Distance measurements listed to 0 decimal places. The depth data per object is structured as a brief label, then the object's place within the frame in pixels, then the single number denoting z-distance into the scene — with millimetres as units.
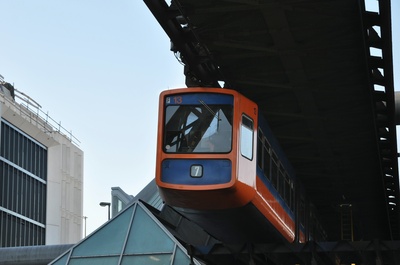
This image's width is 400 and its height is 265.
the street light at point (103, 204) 47344
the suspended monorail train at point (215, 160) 20781
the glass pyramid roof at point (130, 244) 28625
